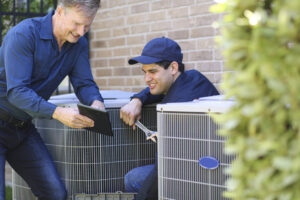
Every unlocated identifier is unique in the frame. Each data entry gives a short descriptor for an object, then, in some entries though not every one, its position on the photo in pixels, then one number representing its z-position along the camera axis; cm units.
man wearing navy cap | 539
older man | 500
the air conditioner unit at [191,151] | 417
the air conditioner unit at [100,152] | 574
